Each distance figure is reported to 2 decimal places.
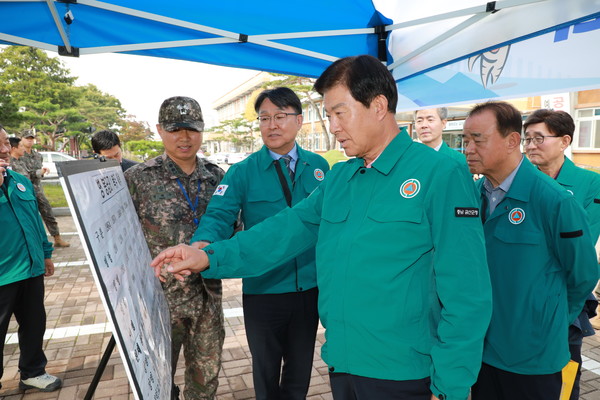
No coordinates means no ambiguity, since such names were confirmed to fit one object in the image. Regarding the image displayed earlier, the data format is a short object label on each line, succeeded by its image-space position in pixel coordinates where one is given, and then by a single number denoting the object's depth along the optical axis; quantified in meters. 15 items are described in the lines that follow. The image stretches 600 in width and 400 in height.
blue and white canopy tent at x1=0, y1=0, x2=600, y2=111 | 2.14
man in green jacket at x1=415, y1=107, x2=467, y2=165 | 3.81
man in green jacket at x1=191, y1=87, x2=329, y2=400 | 2.34
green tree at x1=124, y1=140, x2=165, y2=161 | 26.92
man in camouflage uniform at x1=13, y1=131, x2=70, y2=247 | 7.09
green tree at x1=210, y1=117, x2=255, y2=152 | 50.84
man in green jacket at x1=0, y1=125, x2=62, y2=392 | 2.93
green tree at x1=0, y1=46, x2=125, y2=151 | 23.95
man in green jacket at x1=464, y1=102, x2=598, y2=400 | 1.80
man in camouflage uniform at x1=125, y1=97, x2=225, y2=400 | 2.44
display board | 0.98
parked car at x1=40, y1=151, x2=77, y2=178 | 19.45
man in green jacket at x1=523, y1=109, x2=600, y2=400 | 2.87
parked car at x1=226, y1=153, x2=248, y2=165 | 44.07
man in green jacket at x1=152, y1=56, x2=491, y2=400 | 1.29
